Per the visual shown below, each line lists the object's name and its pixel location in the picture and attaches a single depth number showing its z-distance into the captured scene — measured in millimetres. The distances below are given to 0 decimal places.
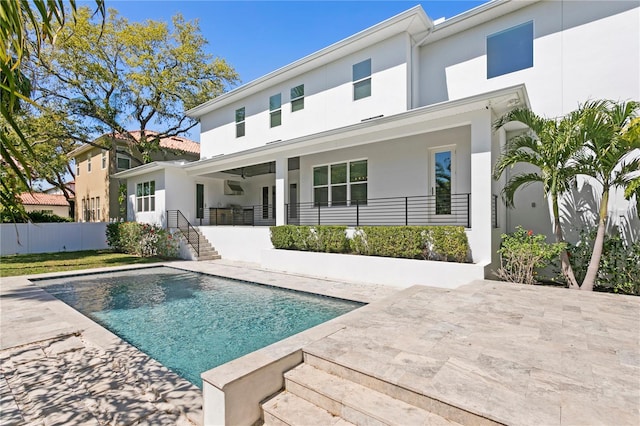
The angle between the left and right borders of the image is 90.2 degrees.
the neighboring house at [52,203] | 35938
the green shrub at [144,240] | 17438
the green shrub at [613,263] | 7832
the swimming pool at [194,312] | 5678
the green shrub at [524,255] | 8070
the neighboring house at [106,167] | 24297
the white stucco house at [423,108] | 9141
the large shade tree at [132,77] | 20781
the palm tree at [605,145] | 6965
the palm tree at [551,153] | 7453
